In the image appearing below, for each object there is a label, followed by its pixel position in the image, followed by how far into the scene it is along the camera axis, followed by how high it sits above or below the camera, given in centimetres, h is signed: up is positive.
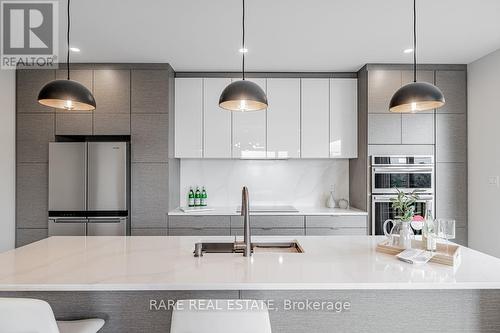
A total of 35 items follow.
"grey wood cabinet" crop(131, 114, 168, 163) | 364 +35
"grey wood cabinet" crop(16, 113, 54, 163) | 361 +35
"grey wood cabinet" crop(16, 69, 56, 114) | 362 +88
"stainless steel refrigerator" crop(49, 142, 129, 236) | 344 -18
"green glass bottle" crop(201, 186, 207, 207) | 417 -37
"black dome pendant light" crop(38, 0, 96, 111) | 187 +43
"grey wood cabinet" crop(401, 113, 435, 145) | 366 +46
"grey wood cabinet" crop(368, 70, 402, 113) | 364 +93
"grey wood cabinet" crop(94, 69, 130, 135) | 363 +79
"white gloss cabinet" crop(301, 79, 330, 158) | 391 +61
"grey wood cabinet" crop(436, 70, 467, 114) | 366 +91
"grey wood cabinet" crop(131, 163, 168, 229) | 360 -30
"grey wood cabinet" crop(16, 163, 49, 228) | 360 -31
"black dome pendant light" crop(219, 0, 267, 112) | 189 +44
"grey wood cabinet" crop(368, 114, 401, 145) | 364 +46
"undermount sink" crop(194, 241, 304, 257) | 217 -54
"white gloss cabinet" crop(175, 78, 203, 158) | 390 +60
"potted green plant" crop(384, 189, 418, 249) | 191 -35
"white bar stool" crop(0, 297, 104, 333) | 117 -54
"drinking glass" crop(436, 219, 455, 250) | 179 -33
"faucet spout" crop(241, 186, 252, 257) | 184 -32
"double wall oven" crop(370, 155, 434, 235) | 360 -14
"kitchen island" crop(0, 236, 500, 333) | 138 -50
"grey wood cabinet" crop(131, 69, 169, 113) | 364 +84
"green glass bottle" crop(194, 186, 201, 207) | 415 -38
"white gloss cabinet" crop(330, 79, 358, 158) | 391 +60
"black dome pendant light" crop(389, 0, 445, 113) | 183 +42
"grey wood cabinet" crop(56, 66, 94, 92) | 363 +103
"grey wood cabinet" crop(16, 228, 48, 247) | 359 -74
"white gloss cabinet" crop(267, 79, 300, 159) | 391 +63
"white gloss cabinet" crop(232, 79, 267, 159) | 392 +41
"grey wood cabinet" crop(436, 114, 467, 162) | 367 +34
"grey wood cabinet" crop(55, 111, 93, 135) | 363 +50
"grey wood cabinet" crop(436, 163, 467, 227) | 365 -25
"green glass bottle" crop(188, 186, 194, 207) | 414 -39
